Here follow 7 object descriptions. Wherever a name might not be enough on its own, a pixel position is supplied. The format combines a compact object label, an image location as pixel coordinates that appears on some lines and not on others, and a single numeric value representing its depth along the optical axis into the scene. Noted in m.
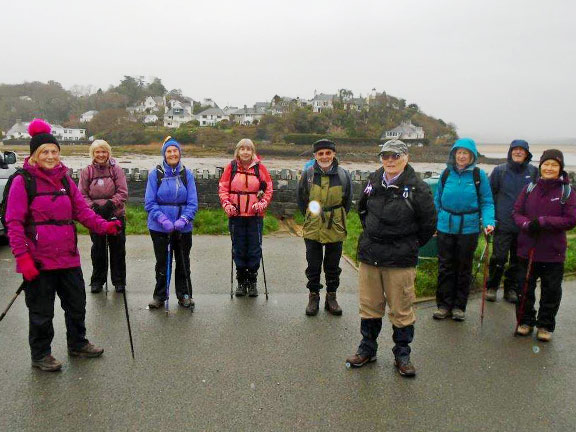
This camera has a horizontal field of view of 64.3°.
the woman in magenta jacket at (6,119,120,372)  3.72
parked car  7.49
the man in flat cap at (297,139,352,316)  5.20
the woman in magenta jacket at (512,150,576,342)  4.49
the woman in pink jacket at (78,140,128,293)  5.60
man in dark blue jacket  5.59
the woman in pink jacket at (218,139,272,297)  5.61
